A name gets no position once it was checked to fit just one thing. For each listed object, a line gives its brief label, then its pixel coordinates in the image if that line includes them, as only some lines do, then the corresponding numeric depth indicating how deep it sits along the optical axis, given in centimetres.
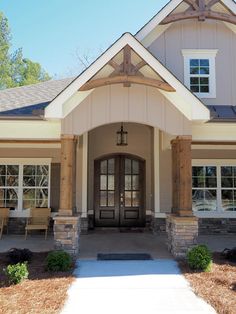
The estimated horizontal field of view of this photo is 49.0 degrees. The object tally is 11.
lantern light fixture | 861
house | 581
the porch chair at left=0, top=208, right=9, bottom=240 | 784
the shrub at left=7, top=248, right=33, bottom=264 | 533
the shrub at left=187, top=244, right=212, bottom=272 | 508
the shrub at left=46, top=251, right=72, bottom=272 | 499
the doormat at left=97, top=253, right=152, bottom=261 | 573
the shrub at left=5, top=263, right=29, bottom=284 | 441
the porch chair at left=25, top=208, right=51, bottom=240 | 803
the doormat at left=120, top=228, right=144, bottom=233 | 869
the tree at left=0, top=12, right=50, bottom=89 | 1897
